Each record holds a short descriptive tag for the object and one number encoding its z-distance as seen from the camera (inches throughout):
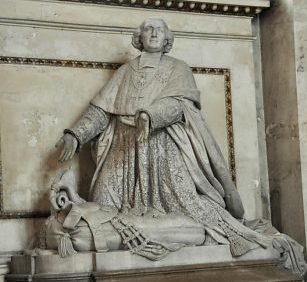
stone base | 222.7
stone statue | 238.8
